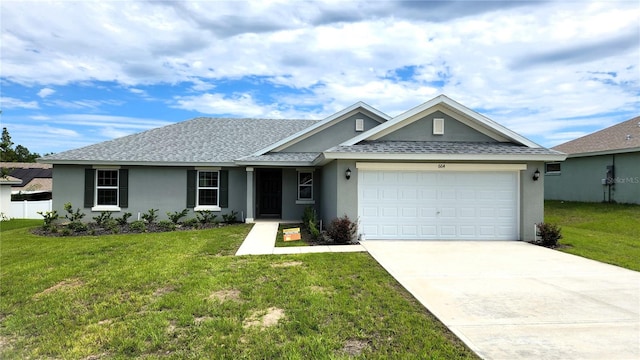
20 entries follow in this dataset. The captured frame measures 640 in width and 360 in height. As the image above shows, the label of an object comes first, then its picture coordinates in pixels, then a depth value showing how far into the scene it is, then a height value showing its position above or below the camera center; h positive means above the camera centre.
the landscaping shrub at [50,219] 13.65 -1.39
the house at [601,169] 17.58 +0.99
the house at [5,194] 17.84 -0.59
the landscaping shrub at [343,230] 10.70 -1.35
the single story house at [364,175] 11.39 +0.36
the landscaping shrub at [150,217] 14.95 -1.37
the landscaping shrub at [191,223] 14.66 -1.58
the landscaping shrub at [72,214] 14.32 -1.26
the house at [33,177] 34.91 +0.57
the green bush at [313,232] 11.46 -1.49
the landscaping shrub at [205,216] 15.03 -1.37
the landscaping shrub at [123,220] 14.52 -1.46
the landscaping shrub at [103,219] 14.19 -1.42
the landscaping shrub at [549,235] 10.76 -1.43
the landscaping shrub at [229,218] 15.41 -1.43
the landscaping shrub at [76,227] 13.12 -1.58
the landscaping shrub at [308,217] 13.31 -1.20
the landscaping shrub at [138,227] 13.36 -1.60
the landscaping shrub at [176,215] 14.57 -1.29
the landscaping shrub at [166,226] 13.71 -1.60
